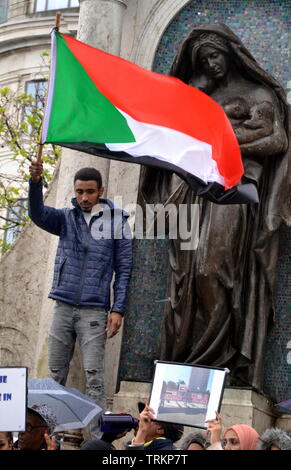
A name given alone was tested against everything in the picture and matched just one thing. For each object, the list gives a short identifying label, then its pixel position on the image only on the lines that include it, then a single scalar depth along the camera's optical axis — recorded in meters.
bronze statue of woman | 11.03
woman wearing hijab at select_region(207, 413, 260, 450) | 7.41
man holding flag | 10.41
